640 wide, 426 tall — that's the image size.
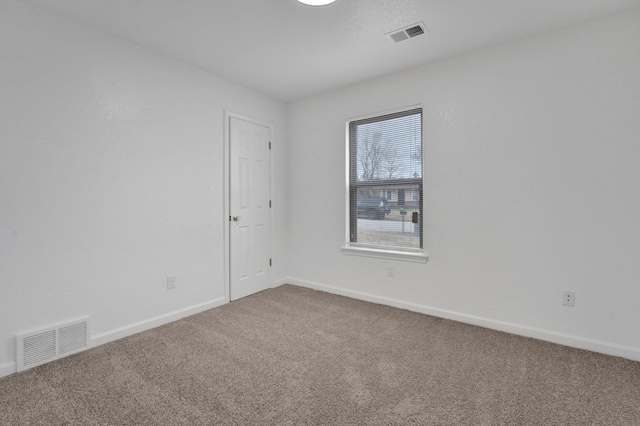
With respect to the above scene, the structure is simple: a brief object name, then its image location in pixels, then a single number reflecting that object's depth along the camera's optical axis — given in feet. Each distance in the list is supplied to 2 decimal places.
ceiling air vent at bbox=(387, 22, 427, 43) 8.21
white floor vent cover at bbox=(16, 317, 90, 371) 7.19
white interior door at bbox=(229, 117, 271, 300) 12.09
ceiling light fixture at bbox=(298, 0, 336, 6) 7.01
